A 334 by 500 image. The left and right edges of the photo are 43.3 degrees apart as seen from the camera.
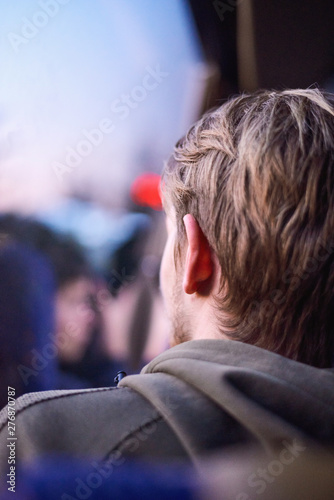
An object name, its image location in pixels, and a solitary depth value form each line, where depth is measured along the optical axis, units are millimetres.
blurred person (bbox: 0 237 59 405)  1417
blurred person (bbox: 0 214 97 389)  1678
